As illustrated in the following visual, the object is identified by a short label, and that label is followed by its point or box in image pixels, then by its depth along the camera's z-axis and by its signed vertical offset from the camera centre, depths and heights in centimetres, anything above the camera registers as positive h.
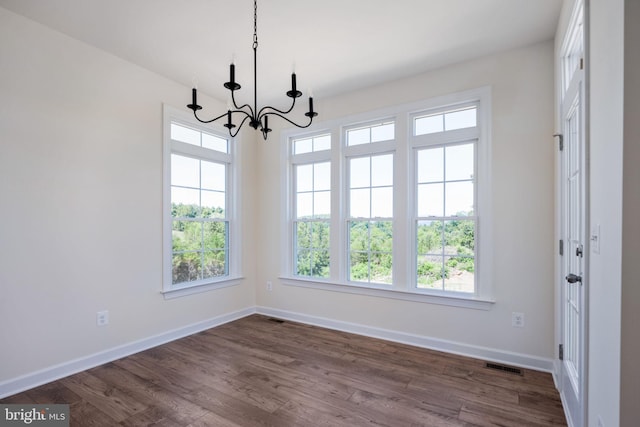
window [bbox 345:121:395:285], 360 +7
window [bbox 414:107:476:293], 314 -3
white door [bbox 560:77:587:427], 172 -30
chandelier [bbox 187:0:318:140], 189 +71
